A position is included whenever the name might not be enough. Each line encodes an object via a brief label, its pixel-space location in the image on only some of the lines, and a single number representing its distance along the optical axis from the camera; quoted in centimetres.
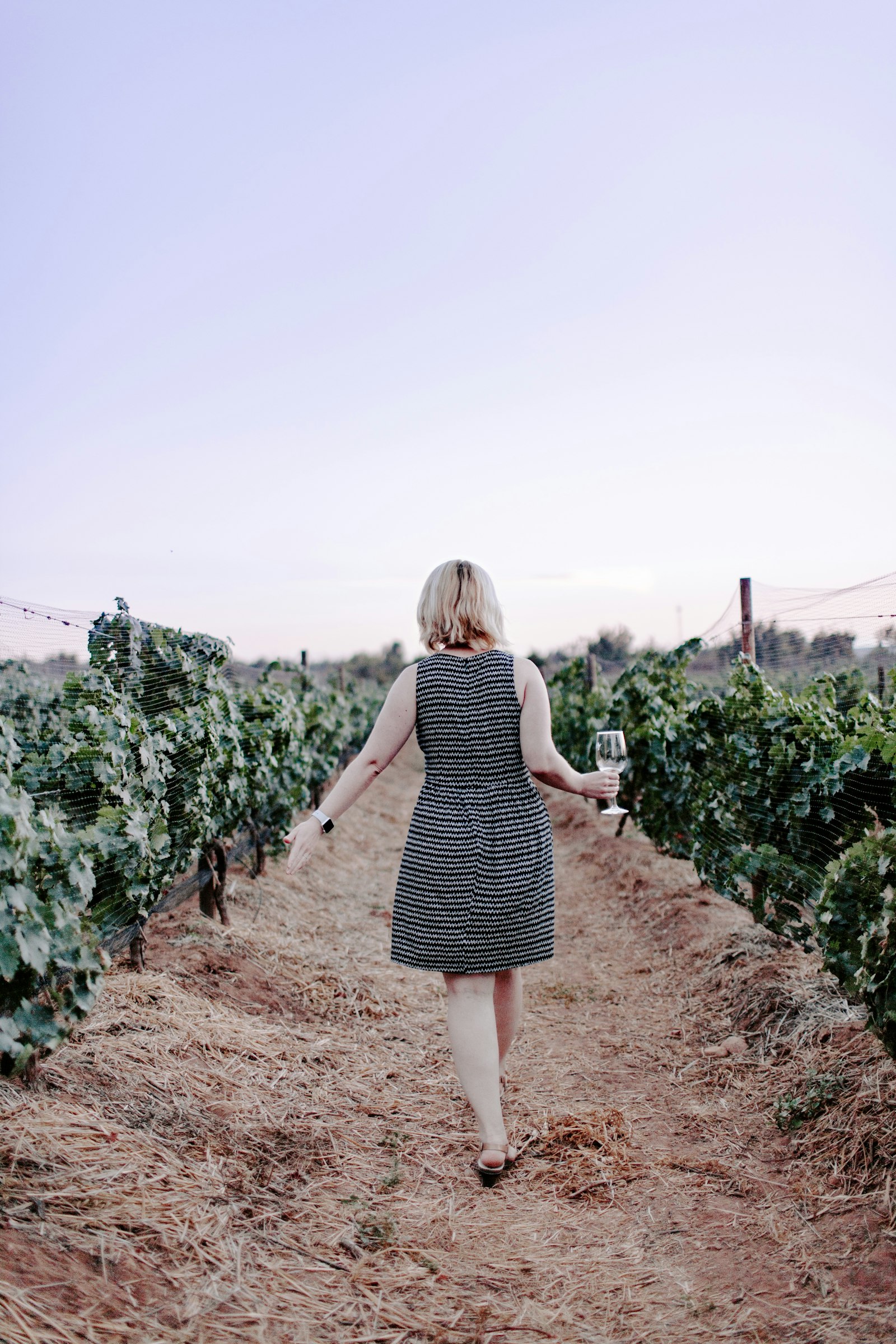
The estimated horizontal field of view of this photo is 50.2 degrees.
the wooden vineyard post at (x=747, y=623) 591
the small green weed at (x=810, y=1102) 309
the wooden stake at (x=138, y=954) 434
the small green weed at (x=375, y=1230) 243
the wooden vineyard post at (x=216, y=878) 557
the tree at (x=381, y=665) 3609
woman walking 271
